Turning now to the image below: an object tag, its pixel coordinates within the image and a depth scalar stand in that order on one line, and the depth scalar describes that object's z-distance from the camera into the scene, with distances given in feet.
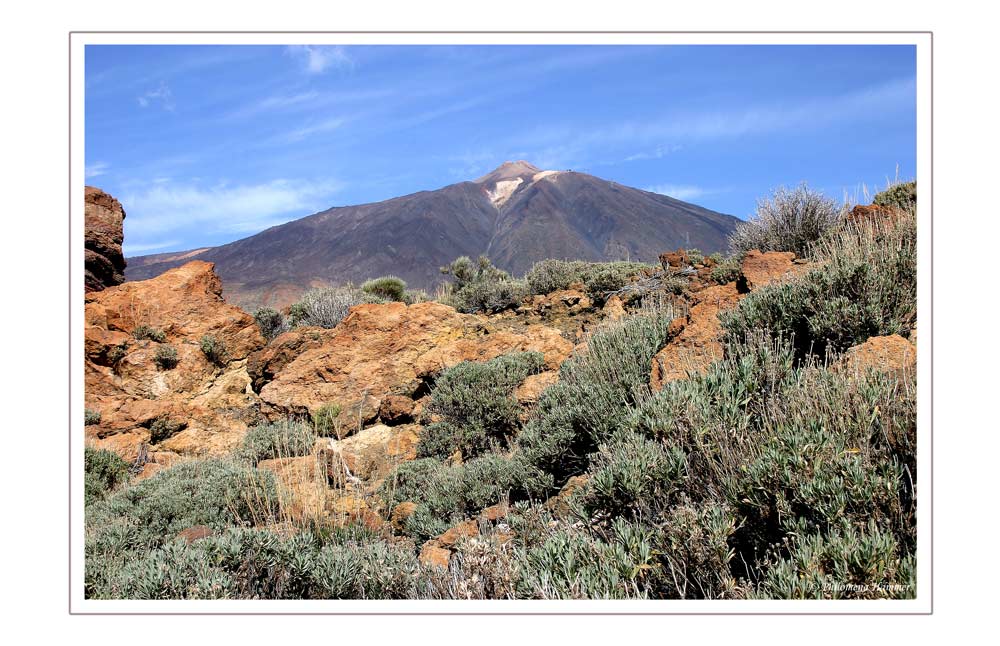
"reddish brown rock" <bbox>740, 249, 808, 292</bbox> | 17.22
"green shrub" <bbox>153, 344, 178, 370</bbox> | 24.63
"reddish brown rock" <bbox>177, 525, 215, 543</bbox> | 10.97
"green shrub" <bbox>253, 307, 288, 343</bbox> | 34.68
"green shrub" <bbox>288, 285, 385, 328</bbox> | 33.86
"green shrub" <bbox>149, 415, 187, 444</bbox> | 21.86
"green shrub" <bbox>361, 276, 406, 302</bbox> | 43.62
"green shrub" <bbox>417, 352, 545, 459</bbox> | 17.69
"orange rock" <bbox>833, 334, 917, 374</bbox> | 8.57
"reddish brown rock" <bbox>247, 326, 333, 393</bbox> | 24.97
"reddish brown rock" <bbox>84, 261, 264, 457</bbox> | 21.94
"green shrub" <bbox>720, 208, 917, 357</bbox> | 11.27
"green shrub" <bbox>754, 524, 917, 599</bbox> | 5.72
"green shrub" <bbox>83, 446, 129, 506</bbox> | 17.02
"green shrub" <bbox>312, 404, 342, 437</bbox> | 20.99
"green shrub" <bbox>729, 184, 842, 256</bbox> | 25.77
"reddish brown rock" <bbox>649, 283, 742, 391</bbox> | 11.55
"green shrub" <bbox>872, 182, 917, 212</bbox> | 22.63
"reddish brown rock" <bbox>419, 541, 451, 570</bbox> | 9.37
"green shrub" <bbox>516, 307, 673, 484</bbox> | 12.46
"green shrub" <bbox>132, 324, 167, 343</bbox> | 25.04
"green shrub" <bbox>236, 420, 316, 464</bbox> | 18.78
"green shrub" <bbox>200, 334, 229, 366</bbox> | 25.91
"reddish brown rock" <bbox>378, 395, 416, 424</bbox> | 21.03
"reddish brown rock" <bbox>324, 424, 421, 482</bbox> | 16.67
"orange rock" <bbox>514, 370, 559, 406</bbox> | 17.93
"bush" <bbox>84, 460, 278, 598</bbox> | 11.75
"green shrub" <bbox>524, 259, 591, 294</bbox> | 38.45
